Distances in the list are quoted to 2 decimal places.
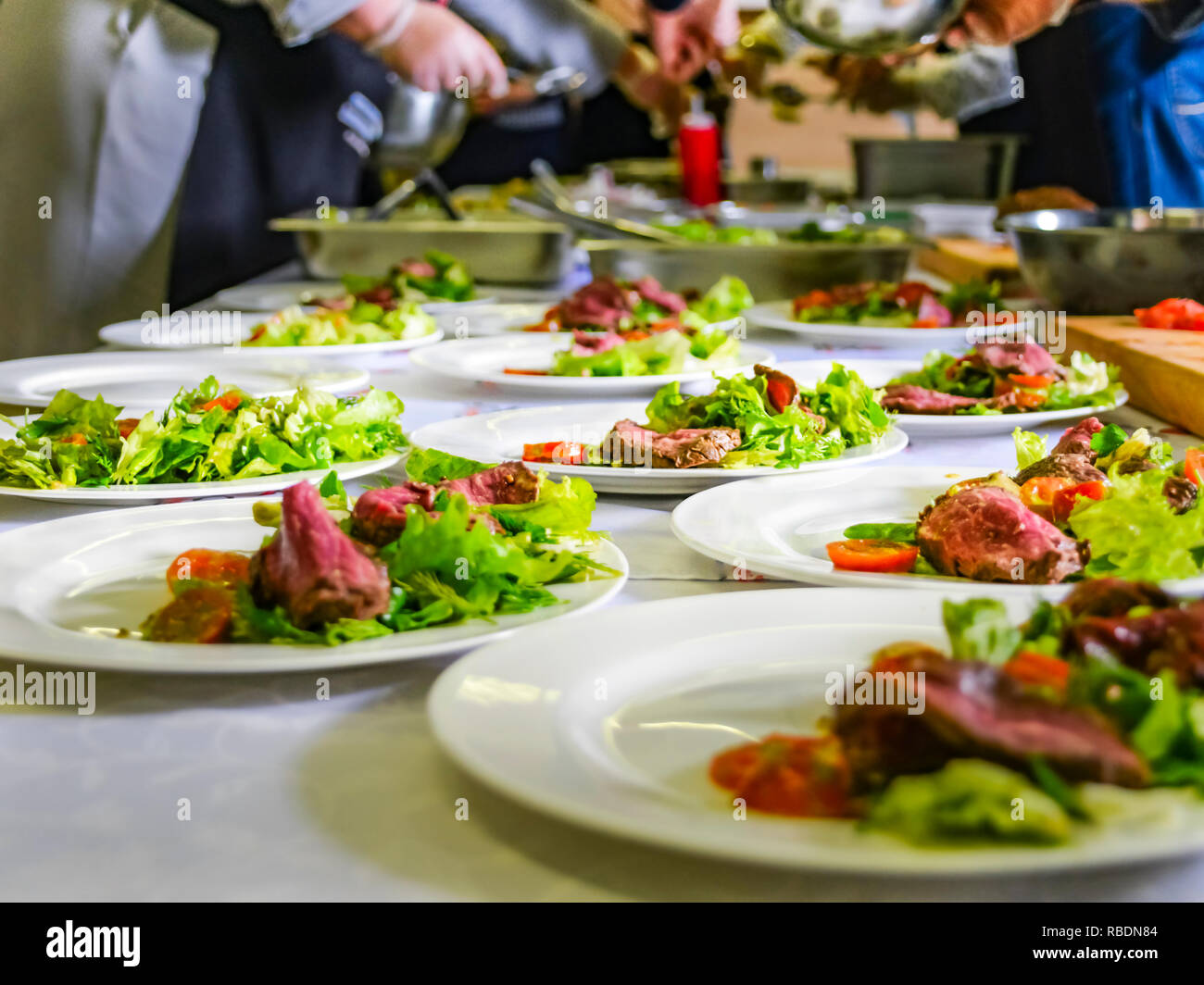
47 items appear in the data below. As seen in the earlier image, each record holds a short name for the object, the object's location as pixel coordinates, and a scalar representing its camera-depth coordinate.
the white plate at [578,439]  1.29
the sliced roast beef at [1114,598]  0.72
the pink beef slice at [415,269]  2.85
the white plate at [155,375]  1.76
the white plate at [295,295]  2.74
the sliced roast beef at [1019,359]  1.67
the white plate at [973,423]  1.56
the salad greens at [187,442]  1.25
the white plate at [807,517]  0.94
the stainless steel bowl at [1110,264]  2.01
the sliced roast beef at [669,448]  1.31
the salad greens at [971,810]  0.55
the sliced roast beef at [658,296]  2.41
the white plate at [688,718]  0.54
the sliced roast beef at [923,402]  1.64
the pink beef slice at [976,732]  0.58
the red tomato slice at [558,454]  1.33
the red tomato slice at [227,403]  1.39
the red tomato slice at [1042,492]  1.11
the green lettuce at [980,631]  0.68
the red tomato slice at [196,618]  0.83
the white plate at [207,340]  2.11
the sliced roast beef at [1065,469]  1.15
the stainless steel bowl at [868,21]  2.57
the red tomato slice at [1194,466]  1.09
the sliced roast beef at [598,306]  2.30
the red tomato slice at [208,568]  0.93
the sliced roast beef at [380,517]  0.92
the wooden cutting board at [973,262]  2.90
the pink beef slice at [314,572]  0.81
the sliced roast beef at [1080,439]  1.23
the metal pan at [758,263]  2.66
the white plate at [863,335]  2.22
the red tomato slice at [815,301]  2.46
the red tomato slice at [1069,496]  1.07
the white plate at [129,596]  0.76
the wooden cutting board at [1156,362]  1.61
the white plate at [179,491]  1.20
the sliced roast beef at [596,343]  1.94
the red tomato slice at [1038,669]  0.65
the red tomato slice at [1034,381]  1.65
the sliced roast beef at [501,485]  1.08
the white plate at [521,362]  1.79
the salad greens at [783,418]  1.35
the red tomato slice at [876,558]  1.02
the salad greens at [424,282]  2.81
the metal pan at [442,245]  3.03
